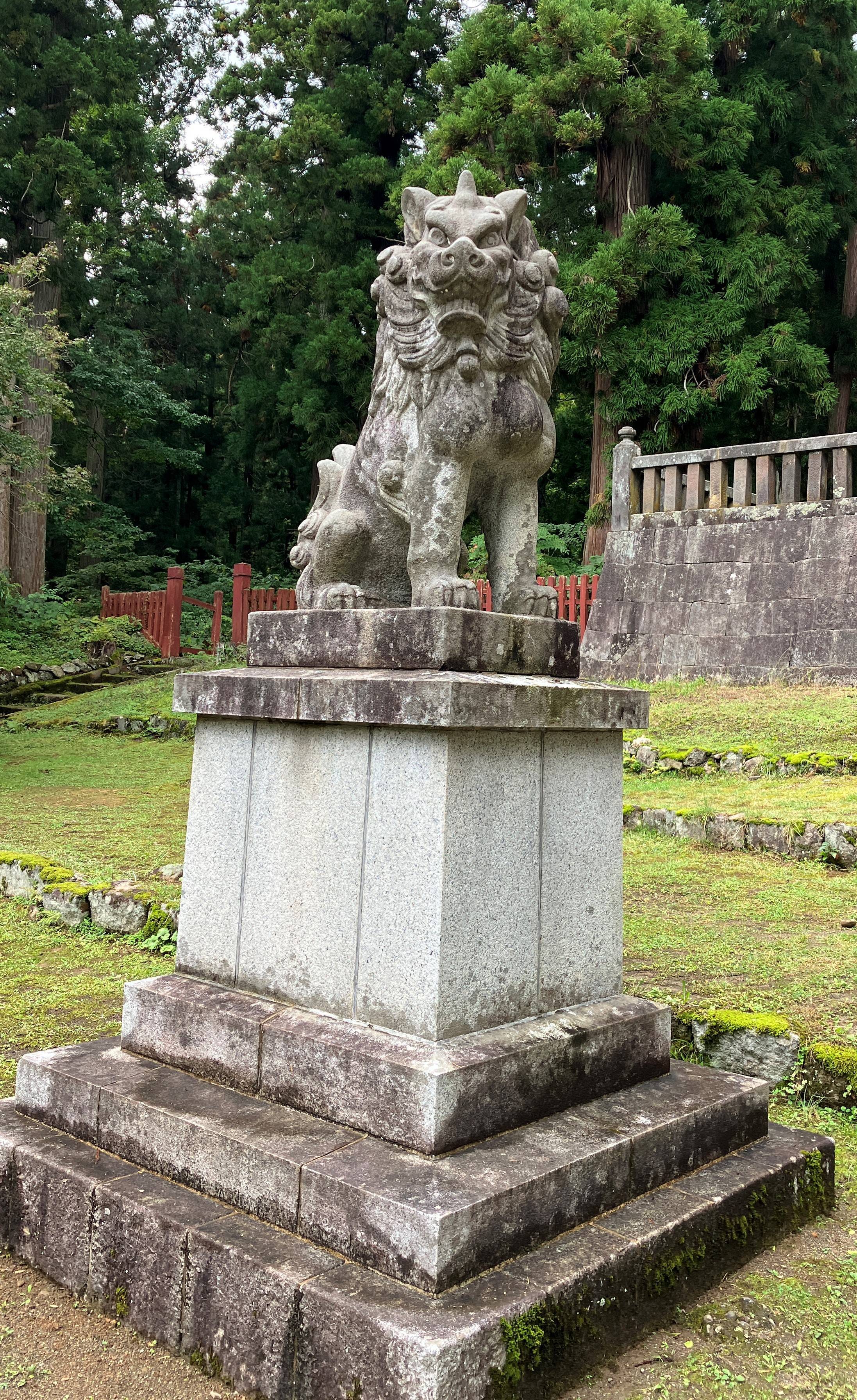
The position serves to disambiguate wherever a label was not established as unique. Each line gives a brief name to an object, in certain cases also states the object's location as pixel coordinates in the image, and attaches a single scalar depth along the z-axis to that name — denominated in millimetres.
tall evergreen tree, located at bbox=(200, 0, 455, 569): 18453
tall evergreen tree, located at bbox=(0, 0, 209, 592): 17375
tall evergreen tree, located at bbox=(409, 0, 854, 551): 13742
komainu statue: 2750
